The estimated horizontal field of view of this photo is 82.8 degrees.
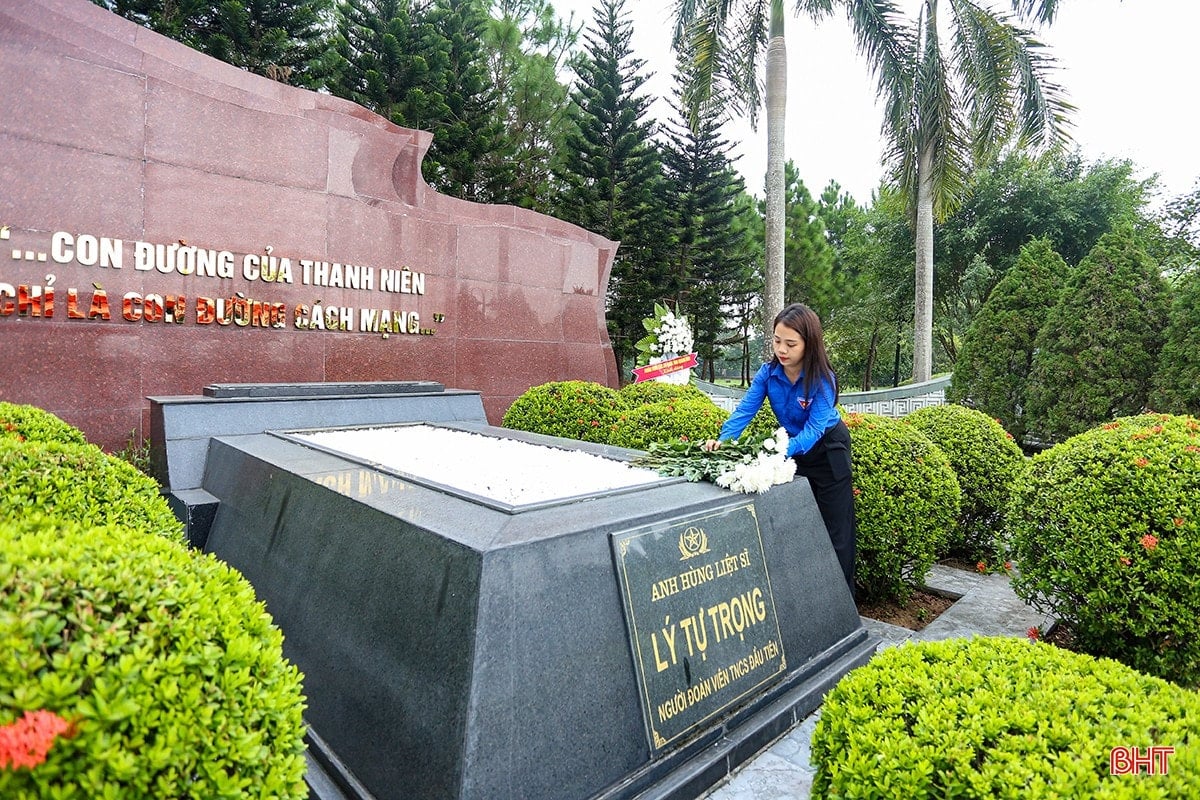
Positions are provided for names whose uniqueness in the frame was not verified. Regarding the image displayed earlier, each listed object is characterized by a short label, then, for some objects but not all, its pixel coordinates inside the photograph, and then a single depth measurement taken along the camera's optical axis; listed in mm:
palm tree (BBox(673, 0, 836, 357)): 10453
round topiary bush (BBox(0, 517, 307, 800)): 1005
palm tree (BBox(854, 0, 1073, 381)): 10750
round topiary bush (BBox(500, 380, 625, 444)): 5648
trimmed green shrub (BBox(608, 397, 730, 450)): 4812
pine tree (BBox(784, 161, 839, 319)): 25625
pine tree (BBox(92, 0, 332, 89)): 12969
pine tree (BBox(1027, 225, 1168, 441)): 8859
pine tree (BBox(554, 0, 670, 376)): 19062
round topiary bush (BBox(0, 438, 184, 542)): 2242
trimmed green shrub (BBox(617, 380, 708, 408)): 6282
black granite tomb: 1815
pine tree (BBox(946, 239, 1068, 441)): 10344
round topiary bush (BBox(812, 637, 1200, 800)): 1381
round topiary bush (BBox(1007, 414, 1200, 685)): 2754
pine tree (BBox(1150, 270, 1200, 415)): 8023
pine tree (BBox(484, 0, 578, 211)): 19000
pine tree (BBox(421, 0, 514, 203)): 16516
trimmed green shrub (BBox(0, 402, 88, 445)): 3387
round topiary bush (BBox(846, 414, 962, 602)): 3729
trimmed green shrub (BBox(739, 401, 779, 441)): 4097
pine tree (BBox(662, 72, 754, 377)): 21234
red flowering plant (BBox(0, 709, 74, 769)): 952
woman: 3203
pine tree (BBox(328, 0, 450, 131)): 15148
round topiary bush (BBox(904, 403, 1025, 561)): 4691
